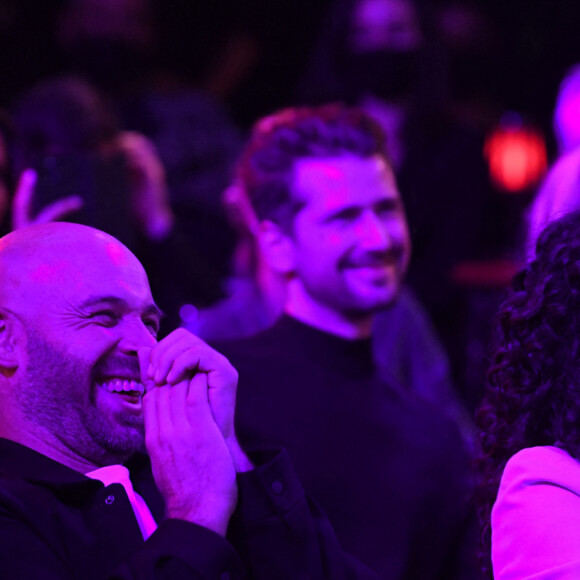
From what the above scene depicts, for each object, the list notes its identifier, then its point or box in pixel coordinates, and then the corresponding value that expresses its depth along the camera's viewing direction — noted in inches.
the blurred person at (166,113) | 332.8
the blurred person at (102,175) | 221.8
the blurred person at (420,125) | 304.3
